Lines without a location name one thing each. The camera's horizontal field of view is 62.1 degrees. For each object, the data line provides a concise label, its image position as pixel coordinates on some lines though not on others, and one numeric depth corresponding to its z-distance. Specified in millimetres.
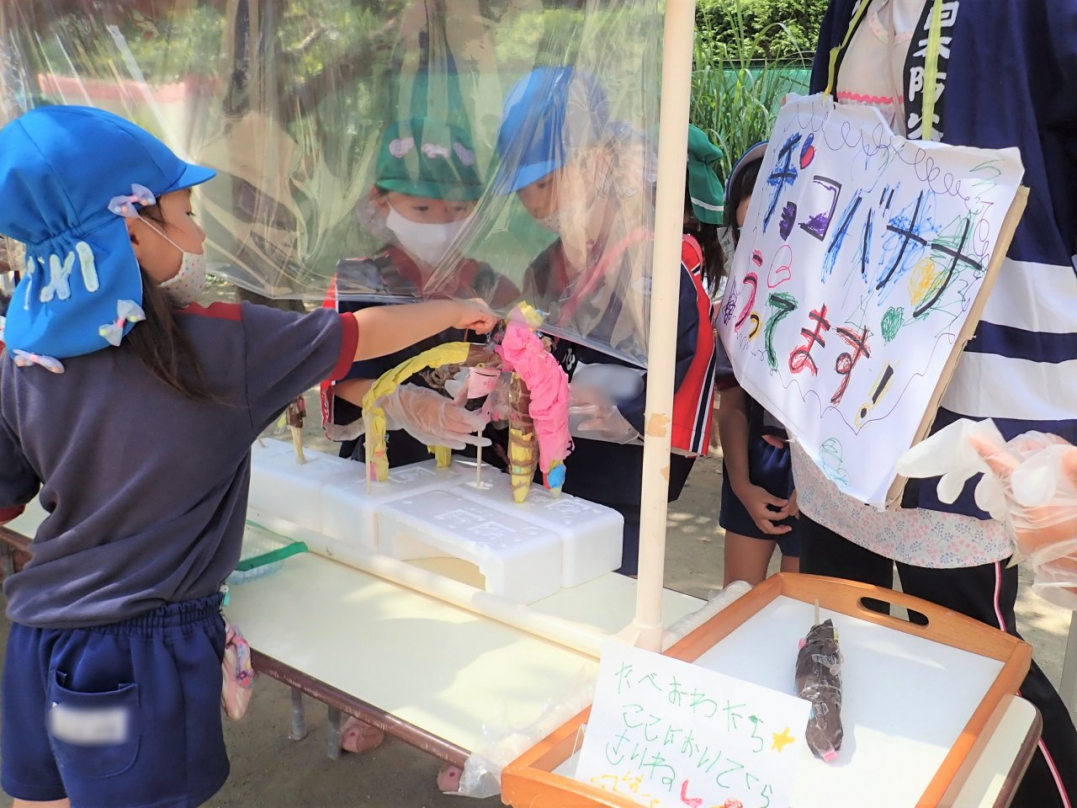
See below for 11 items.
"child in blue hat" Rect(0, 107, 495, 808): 1190
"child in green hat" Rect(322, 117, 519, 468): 1478
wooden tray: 955
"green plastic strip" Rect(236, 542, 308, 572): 1562
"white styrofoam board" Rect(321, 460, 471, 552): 1667
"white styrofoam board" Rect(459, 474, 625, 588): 1555
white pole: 1032
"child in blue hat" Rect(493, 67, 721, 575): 1249
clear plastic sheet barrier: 1259
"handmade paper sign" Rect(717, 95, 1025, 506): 1080
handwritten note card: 897
